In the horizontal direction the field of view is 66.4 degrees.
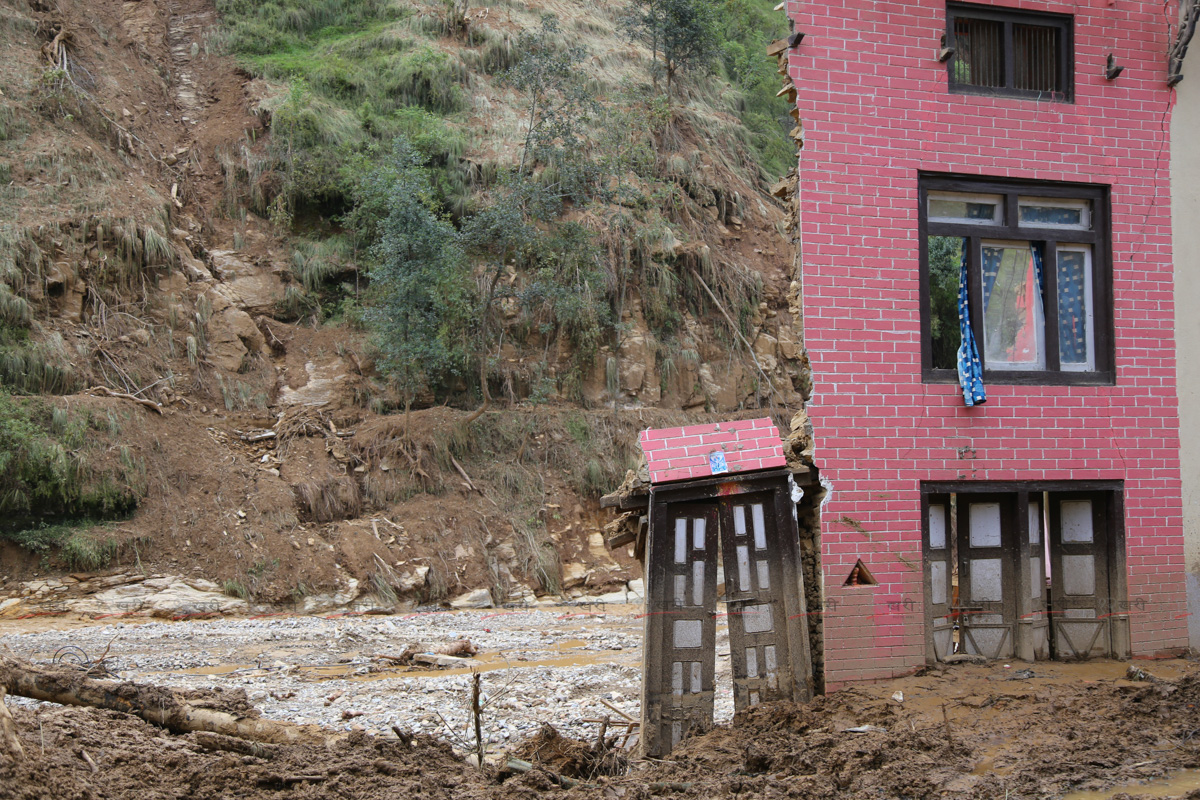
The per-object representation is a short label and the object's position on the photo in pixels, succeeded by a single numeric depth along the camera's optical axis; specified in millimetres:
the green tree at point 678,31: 26609
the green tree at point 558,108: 19594
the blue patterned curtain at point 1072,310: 7840
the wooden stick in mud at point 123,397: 17953
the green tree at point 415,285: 18234
